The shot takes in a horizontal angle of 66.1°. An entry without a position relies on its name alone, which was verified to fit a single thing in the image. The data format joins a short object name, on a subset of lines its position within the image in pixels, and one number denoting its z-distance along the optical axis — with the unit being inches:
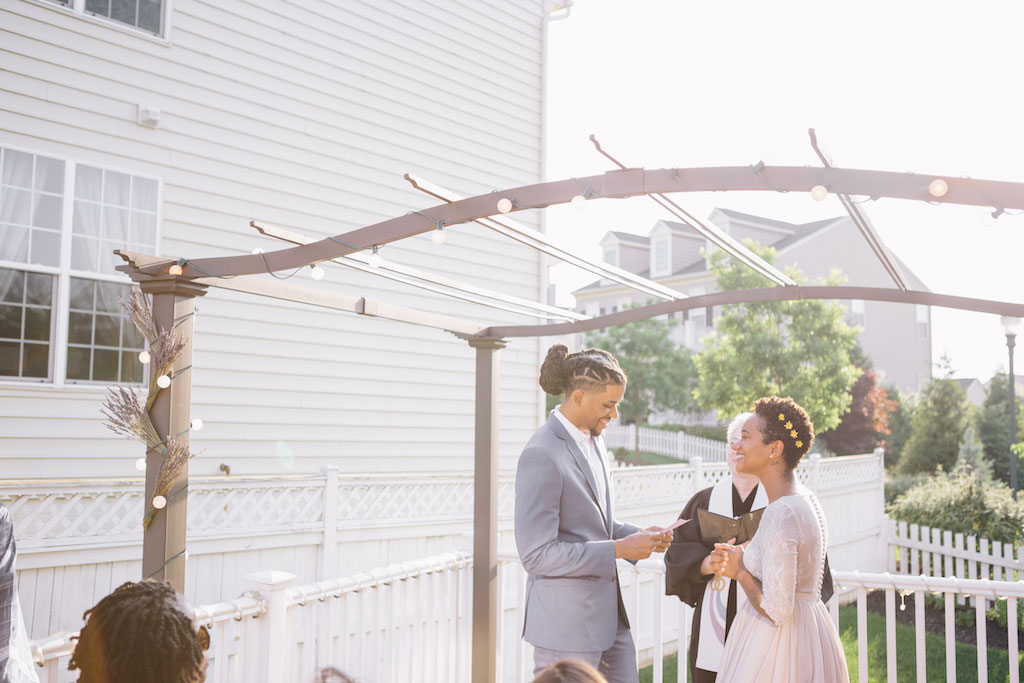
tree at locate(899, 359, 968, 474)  802.2
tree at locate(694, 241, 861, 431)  794.8
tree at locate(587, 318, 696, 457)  1195.3
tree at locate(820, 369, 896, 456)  973.8
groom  124.3
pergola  104.0
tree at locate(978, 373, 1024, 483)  829.8
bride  116.8
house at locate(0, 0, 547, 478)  271.4
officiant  144.9
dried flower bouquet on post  137.3
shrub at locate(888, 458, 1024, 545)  484.9
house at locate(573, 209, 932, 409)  1162.6
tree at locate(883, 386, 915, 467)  992.2
